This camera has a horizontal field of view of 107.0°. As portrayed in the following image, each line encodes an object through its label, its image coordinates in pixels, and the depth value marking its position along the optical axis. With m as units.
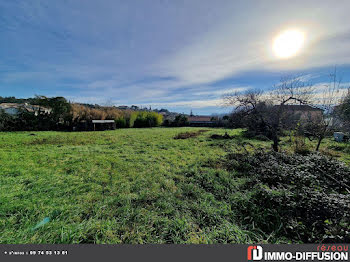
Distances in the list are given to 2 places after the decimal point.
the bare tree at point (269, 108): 5.05
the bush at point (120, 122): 20.00
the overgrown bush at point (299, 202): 1.41
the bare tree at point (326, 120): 4.89
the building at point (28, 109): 12.83
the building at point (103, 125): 15.94
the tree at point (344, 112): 4.79
